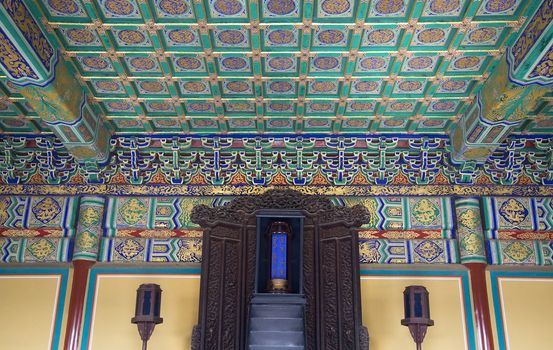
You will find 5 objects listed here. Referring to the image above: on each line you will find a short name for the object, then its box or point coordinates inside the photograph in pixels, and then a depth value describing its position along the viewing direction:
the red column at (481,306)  5.24
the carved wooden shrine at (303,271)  5.12
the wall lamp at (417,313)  4.98
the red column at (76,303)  5.29
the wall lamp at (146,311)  5.03
